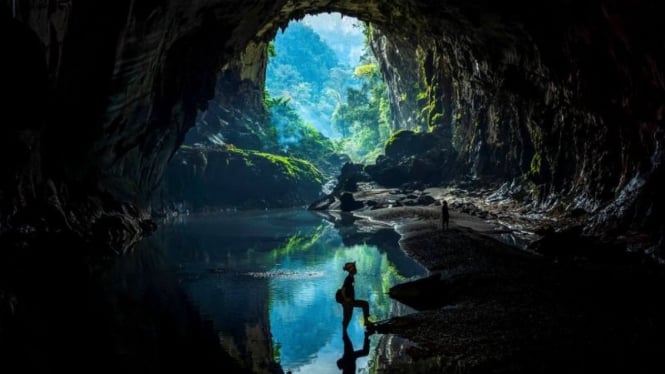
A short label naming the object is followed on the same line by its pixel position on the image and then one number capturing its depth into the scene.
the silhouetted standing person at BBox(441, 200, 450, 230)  32.03
